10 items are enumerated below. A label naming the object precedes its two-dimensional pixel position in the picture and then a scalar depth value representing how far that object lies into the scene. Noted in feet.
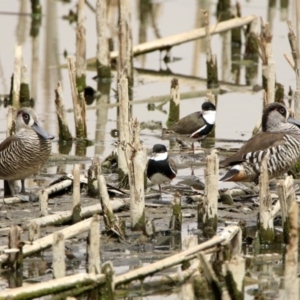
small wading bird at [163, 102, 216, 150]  78.23
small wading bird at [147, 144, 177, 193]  61.46
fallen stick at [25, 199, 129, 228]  51.81
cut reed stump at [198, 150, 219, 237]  50.98
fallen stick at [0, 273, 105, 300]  39.50
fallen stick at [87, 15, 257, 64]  103.45
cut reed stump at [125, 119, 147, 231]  50.08
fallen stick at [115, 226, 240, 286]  41.45
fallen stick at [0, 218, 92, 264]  45.62
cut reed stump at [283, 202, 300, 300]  35.45
